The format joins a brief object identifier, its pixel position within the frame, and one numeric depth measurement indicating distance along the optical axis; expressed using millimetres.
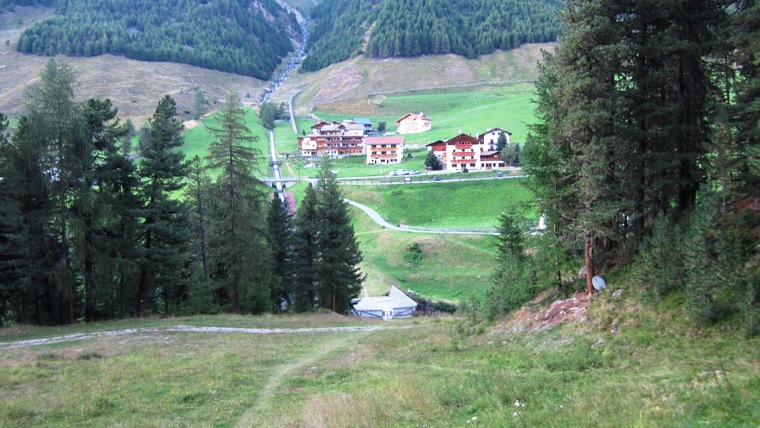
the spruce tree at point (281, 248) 39719
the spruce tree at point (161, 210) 31344
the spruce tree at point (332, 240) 38875
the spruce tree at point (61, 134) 24969
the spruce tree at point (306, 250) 38875
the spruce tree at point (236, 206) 31422
